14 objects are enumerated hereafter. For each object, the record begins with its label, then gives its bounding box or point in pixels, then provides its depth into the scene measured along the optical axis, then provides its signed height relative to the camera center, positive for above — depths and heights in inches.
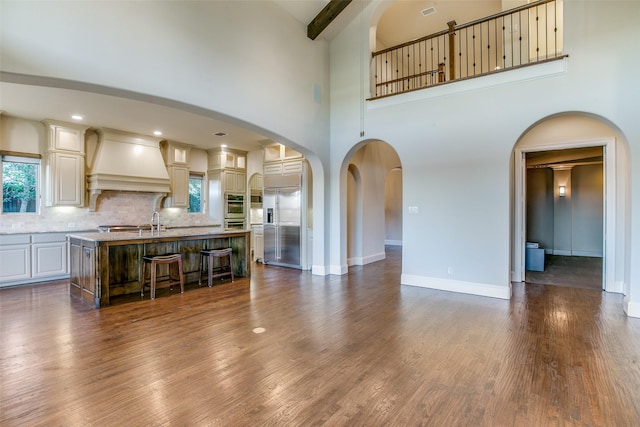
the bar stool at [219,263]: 216.8 -38.8
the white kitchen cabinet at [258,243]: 319.6 -31.9
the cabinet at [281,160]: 278.2 +48.0
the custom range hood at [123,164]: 253.6 +42.3
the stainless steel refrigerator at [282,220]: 277.7 -7.4
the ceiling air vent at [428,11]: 265.5 +175.5
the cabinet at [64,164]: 234.7 +37.7
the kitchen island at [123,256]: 171.0 -27.2
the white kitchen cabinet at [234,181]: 339.6 +34.8
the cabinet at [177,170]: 303.6 +42.1
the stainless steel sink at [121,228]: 261.3 -13.4
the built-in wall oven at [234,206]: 345.1 +7.2
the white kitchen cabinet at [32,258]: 214.4 -32.7
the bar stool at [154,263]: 187.3 -31.6
